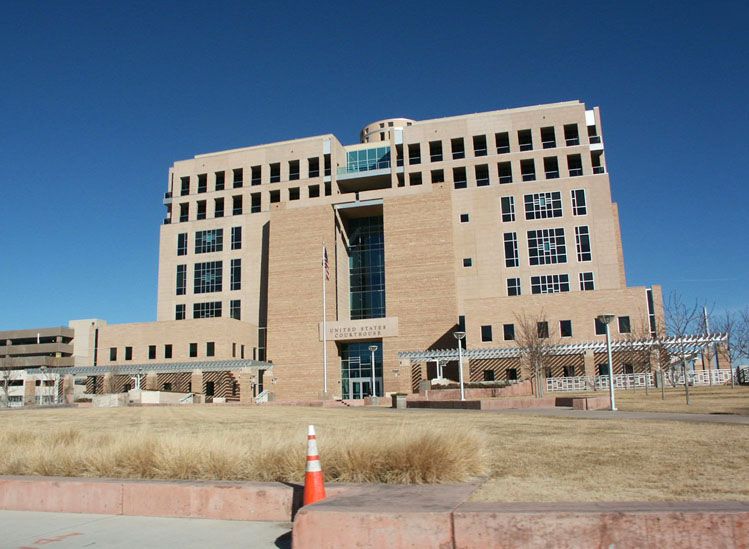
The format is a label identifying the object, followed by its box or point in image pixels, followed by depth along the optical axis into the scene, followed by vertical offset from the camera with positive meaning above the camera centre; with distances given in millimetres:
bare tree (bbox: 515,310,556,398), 42862 +2786
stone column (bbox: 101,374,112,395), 64188 +626
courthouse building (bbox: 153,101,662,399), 58156 +12693
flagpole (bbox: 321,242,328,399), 57788 +4038
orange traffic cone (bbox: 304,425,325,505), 6500 -925
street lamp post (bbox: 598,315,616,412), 22922 +236
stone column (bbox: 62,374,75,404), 68056 +793
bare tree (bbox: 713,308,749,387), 49281 +2012
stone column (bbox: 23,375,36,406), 72000 +634
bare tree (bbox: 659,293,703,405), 40938 +1658
